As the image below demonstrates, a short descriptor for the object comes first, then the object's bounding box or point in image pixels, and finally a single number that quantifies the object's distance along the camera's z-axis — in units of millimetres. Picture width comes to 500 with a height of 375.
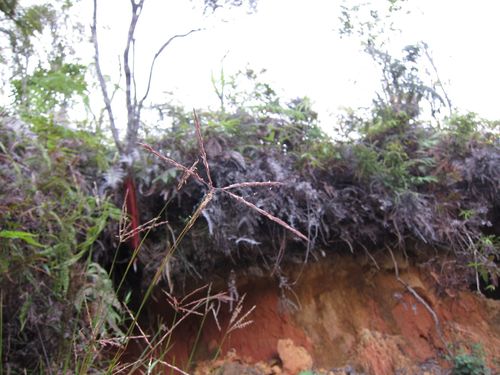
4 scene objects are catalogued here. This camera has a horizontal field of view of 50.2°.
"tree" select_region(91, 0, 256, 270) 3255
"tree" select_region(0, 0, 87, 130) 2688
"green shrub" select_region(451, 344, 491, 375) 3619
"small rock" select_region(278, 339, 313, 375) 3508
